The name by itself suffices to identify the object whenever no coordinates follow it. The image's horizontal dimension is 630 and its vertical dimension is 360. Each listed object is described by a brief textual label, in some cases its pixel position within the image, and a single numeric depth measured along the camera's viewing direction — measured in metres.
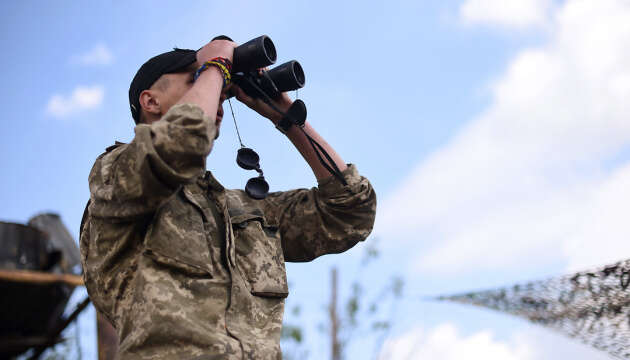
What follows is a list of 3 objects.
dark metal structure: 5.73
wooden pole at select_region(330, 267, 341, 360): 10.57
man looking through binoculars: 1.57
